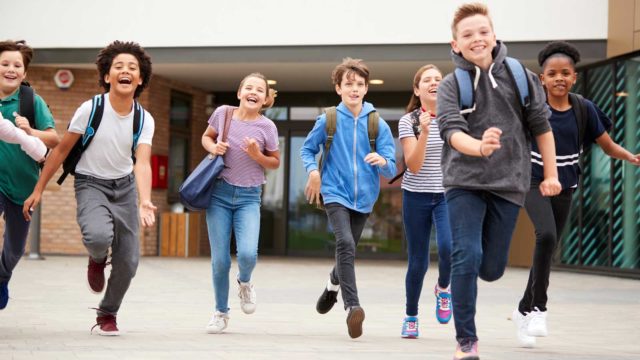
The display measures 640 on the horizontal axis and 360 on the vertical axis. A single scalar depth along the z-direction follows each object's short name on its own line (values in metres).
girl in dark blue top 6.65
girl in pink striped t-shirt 7.23
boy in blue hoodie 7.02
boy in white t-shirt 6.59
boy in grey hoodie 5.22
